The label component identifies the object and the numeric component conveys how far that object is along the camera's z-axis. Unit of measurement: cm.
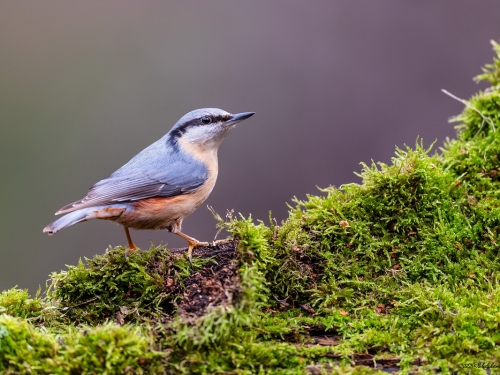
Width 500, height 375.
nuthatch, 738
